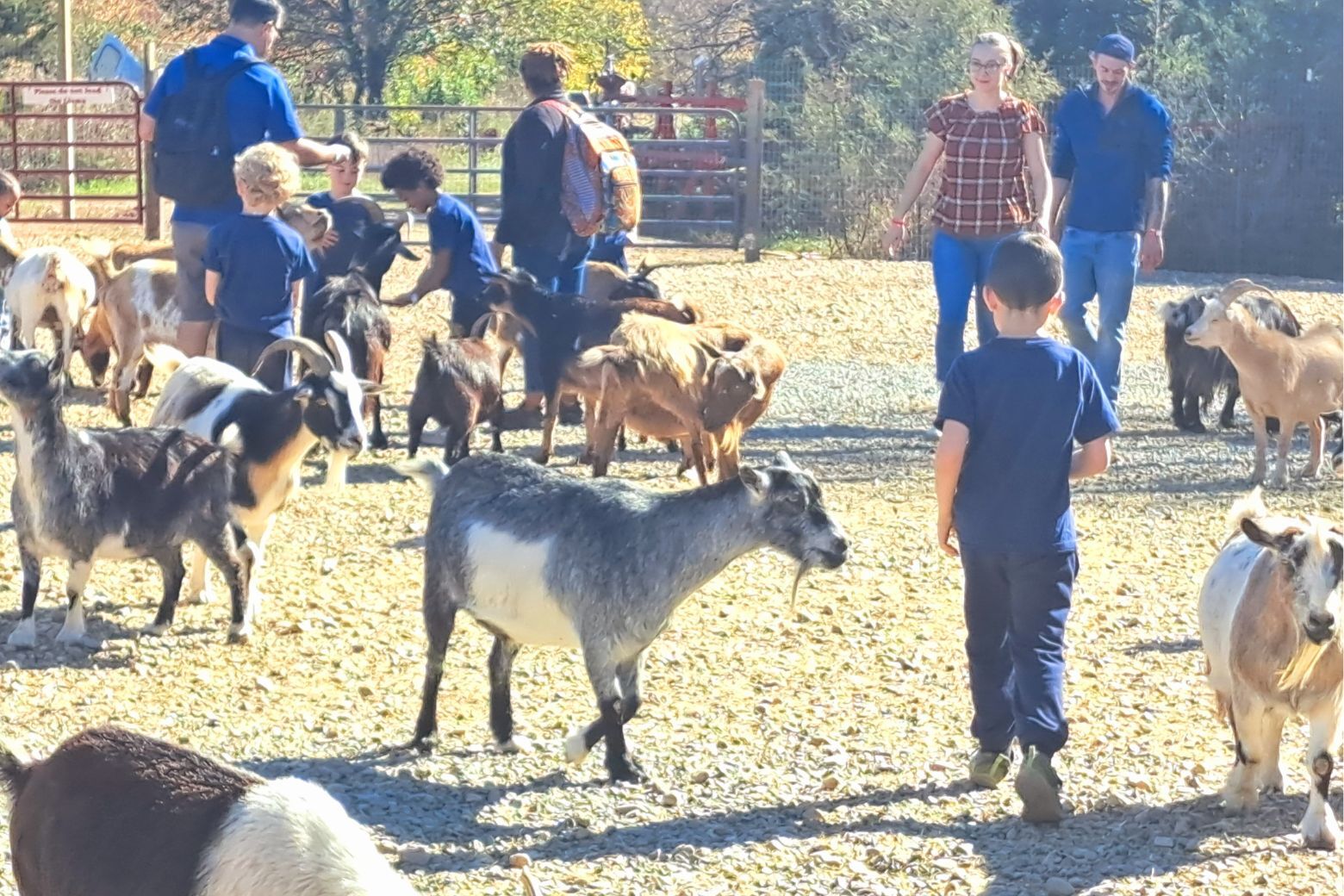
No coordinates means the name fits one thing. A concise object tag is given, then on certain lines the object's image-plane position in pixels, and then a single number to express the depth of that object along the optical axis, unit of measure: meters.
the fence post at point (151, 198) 19.97
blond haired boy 7.78
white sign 21.27
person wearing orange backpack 9.63
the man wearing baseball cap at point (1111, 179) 10.26
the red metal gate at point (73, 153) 20.94
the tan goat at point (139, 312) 11.11
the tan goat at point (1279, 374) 10.37
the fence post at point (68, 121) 21.91
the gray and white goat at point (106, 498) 6.63
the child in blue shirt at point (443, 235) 10.18
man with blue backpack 8.34
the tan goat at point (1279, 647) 4.92
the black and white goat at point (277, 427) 7.36
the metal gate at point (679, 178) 21.34
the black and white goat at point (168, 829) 3.32
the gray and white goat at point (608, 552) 5.45
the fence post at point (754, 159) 20.95
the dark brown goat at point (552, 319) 9.88
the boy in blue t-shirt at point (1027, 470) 5.21
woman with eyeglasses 9.60
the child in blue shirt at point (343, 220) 10.90
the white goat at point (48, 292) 11.80
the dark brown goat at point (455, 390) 9.80
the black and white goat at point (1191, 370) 11.88
